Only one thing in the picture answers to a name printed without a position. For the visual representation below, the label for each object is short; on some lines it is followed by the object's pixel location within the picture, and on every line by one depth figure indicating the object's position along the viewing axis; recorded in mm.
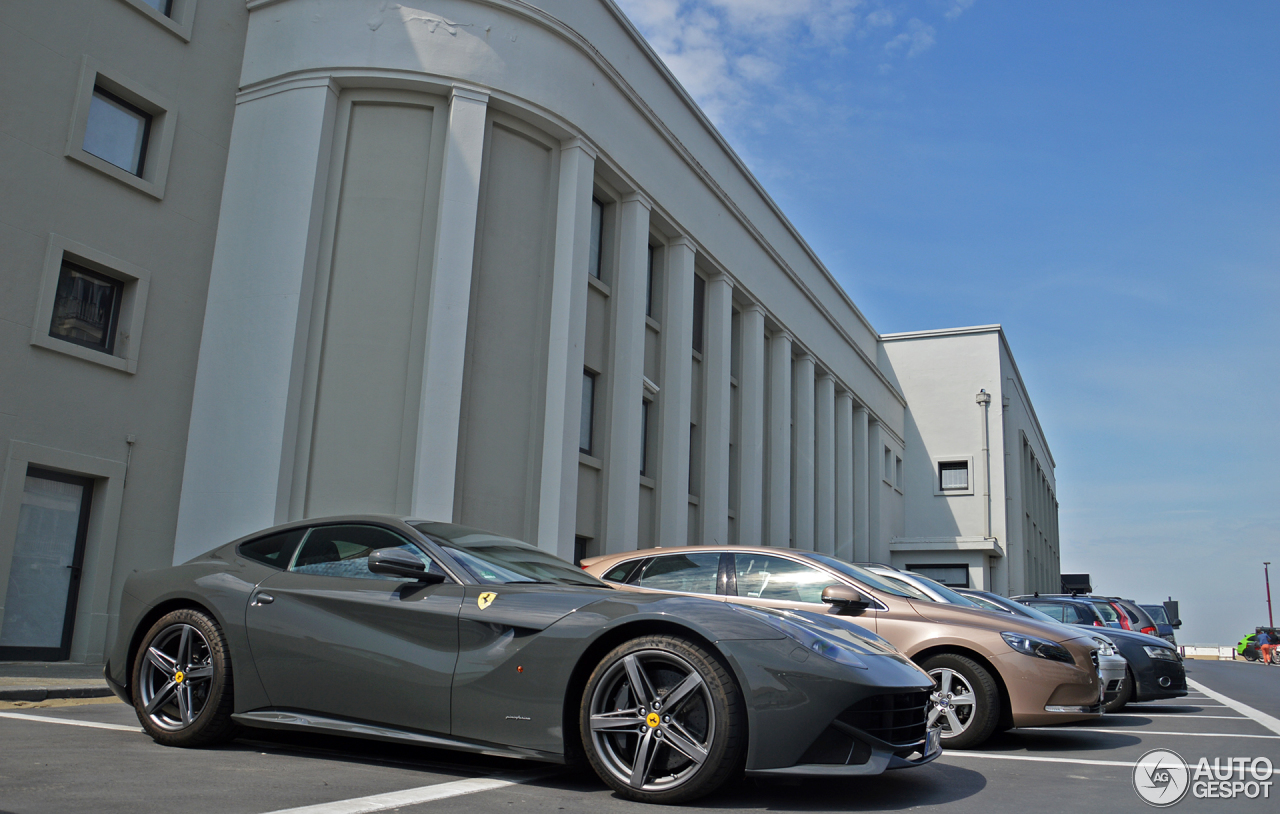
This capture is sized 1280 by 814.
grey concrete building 12906
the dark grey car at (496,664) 4023
